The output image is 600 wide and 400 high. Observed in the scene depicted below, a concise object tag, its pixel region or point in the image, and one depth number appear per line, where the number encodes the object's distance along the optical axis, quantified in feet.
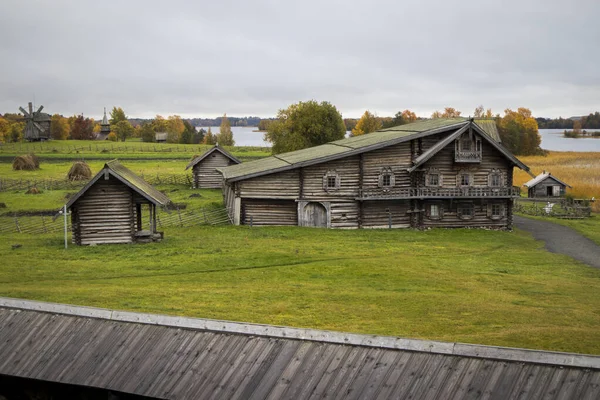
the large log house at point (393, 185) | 157.17
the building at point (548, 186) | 234.38
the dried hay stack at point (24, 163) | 269.44
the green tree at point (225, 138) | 519.60
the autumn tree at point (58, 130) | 524.93
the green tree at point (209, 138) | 552.74
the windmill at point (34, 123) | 413.61
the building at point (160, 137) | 498.69
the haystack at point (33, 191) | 204.23
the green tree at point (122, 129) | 572.92
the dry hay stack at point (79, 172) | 238.07
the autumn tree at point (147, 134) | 530.68
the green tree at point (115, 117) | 645.83
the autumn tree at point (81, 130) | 529.45
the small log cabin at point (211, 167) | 229.45
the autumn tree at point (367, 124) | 438.40
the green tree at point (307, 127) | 280.72
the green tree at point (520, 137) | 477.36
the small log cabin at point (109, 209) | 121.39
